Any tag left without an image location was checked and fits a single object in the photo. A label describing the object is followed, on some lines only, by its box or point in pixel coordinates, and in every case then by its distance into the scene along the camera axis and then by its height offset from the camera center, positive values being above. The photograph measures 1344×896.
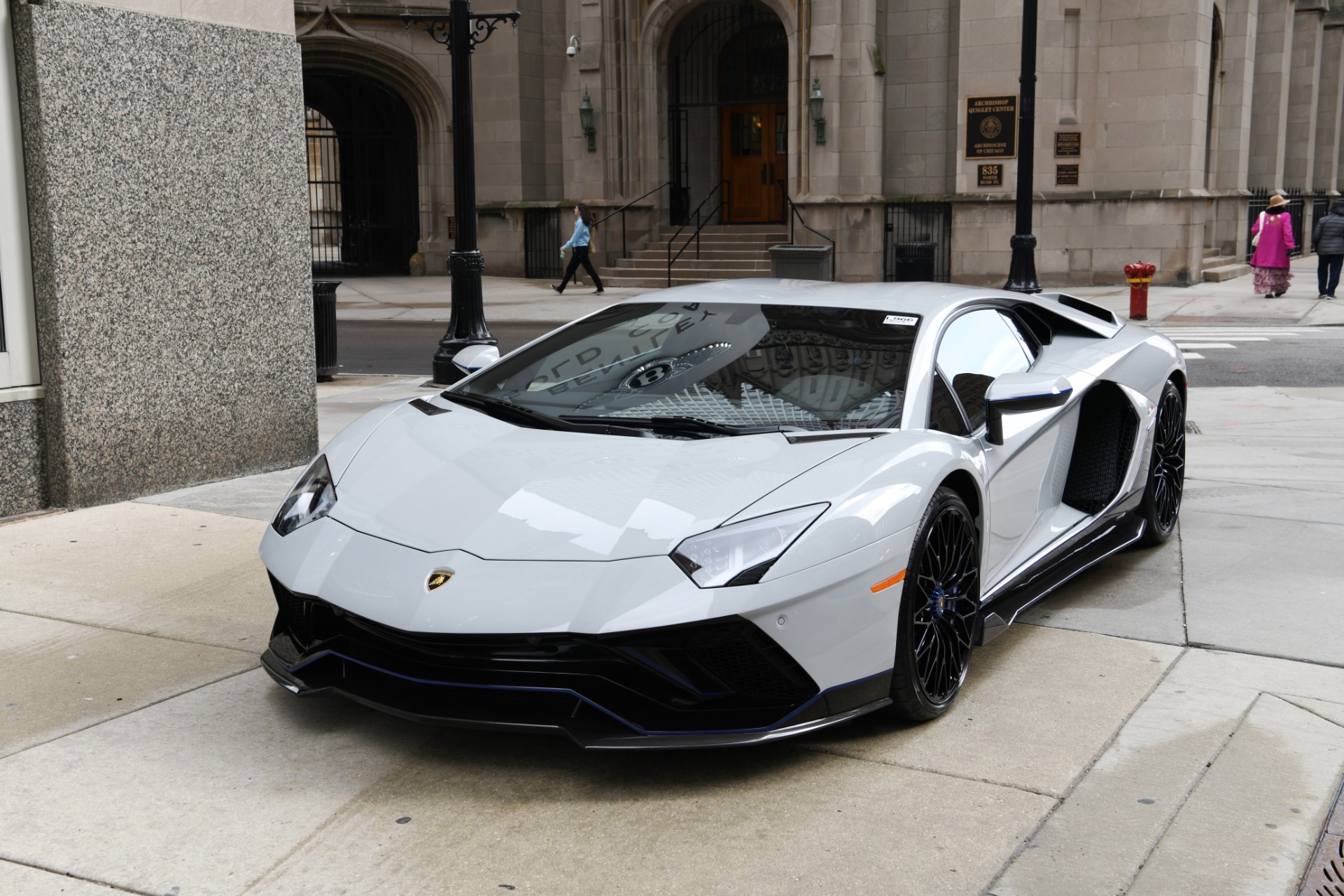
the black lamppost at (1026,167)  16.89 +0.77
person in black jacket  21.94 -0.39
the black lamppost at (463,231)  12.56 +0.01
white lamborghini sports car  3.48 -0.83
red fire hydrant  18.75 -0.83
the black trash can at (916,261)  25.34 -0.61
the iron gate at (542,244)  28.96 -0.27
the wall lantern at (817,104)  25.52 +2.34
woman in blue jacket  24.58 -0.17
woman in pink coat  21.61 -0.39
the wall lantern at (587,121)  27.14 +2.19
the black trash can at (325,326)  12.75 -0.89
